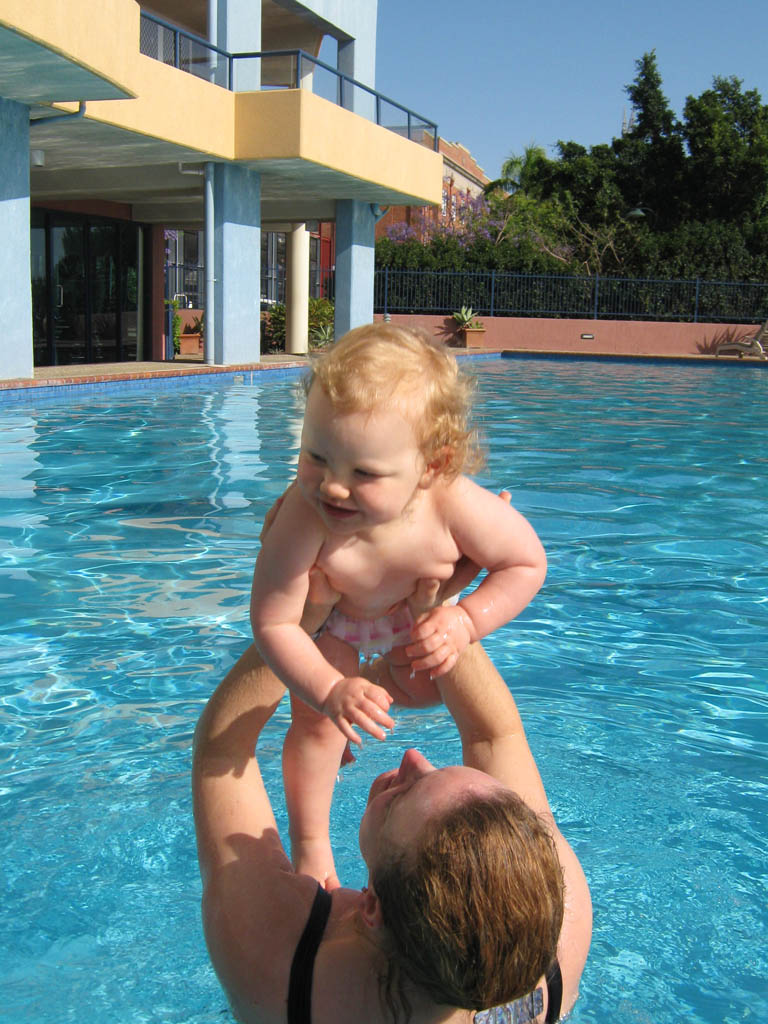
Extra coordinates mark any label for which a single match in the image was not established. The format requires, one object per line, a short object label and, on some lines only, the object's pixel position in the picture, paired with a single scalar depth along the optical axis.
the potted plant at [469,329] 28.27
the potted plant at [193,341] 24.33
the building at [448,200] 37.16
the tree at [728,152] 35.56
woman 1.45
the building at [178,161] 11.77
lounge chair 26.45
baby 1.87
